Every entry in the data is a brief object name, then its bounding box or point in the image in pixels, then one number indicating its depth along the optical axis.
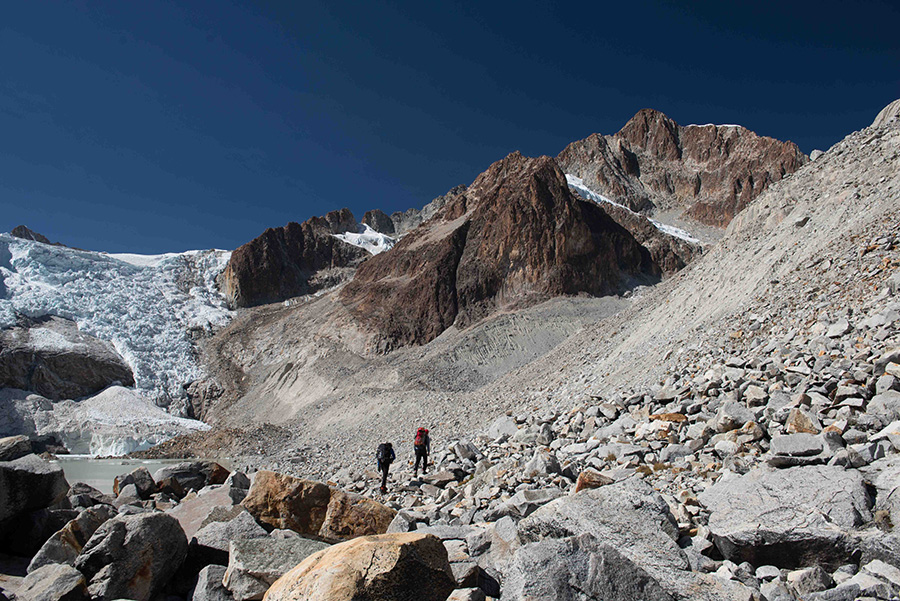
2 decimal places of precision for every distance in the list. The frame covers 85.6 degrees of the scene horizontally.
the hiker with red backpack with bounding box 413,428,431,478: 12.74
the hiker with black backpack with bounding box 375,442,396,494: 12.41
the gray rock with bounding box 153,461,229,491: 12.12
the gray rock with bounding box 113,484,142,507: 9.97
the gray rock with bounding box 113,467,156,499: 10.86
